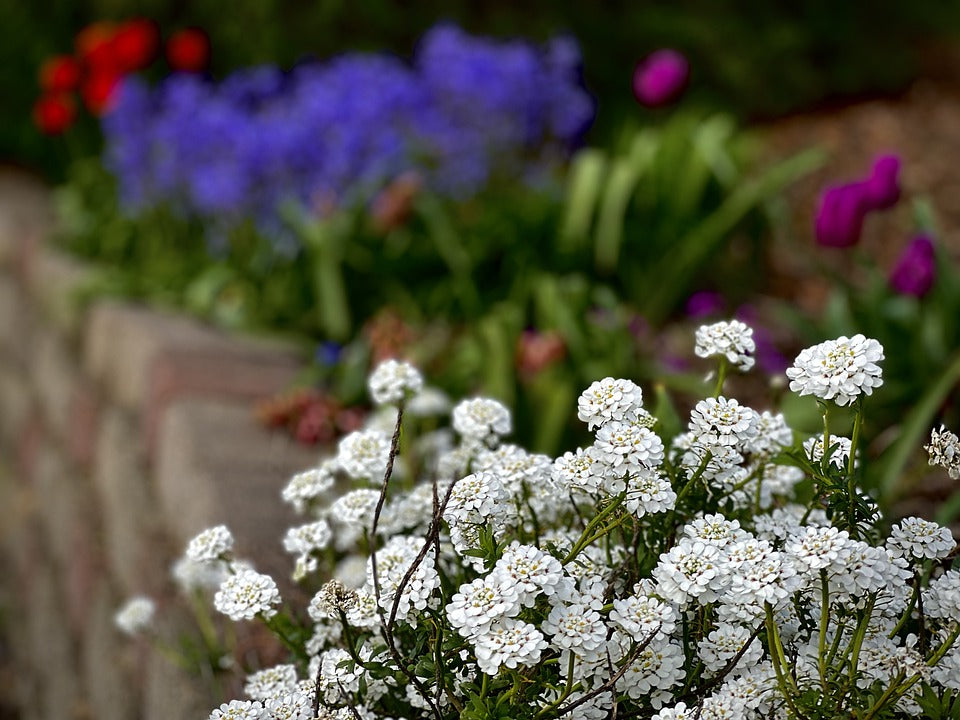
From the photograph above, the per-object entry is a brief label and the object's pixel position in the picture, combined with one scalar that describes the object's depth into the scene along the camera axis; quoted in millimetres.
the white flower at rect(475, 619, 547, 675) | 818
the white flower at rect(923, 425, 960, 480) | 900
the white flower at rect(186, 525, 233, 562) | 1061
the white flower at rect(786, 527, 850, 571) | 832
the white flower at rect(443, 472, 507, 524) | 930
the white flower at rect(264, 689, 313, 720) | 935
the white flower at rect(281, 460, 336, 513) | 1144
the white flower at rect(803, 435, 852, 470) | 964
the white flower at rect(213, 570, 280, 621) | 992
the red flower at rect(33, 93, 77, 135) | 4512
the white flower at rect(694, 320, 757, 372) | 1010
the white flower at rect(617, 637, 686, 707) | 911
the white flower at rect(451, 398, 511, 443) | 1170
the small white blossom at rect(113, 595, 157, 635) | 1321
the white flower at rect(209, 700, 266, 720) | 916
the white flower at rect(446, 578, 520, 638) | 823
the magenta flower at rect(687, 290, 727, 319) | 2592
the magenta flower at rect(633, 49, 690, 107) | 3037
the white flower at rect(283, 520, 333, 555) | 1114
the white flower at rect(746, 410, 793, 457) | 1072
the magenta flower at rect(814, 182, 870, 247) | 2230
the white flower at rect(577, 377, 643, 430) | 924
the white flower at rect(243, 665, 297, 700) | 1015
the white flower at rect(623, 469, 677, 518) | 908
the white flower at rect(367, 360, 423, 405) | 1221
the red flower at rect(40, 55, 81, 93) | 4352
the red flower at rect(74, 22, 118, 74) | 4195
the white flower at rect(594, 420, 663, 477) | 890
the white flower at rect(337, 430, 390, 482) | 1137
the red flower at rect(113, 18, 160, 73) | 4145
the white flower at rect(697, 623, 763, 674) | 927
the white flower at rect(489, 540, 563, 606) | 833
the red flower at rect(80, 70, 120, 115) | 4188
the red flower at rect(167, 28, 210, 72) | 4090
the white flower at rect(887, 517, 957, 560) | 909
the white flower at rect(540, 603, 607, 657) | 854
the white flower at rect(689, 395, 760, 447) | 937
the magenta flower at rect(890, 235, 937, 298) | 2094
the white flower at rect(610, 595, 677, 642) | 873
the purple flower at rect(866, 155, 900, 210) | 2193
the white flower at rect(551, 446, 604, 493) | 920
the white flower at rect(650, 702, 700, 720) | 853
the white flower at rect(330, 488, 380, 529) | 1096
